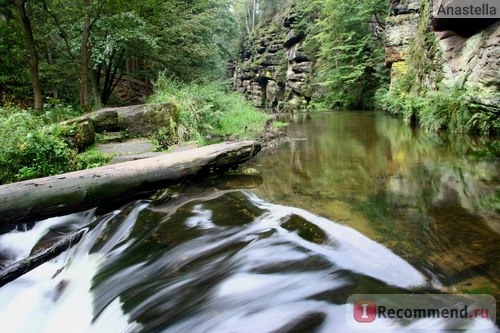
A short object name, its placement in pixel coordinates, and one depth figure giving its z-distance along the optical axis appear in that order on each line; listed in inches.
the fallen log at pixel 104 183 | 177.2
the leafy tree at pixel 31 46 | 380.8
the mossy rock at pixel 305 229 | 153.9
